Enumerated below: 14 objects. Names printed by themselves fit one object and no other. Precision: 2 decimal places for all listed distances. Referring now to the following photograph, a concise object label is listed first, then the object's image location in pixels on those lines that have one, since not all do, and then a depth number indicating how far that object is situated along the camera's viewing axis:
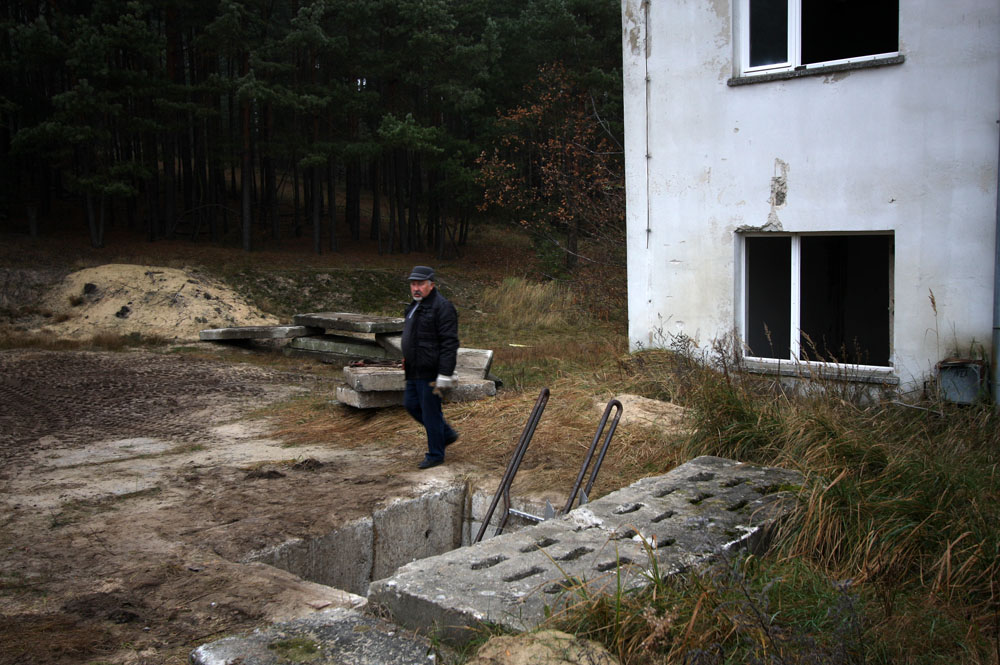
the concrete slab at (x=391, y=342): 13.08
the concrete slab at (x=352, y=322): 13.21
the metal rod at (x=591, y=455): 5.68
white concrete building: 7.32
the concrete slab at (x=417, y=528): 6.39
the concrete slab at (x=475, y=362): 10.48
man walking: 7.42
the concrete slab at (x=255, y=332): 14.68
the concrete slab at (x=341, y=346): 13.62
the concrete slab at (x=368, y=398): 9.08
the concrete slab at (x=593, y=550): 3.79
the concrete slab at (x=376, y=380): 8.96
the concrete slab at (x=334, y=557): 5.66
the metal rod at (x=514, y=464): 5.89
